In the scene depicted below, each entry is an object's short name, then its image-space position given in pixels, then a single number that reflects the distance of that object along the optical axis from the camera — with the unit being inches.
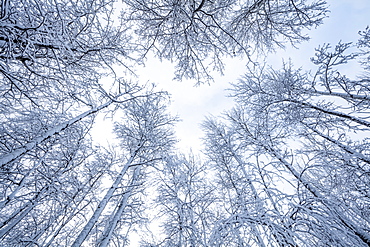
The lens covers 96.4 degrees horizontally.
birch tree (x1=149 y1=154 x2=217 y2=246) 182.9
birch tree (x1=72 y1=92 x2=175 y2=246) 217.0
